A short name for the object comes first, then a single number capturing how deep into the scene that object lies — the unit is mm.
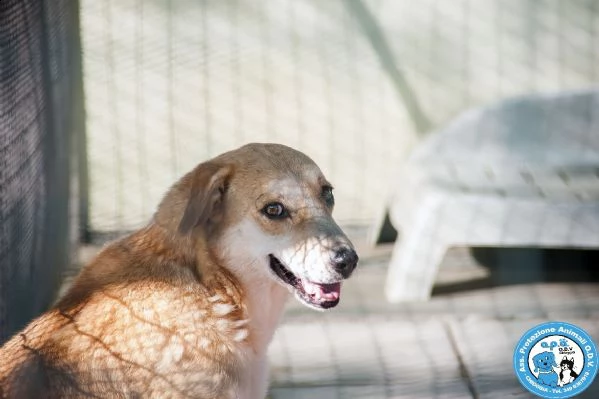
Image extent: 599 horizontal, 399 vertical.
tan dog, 5344
